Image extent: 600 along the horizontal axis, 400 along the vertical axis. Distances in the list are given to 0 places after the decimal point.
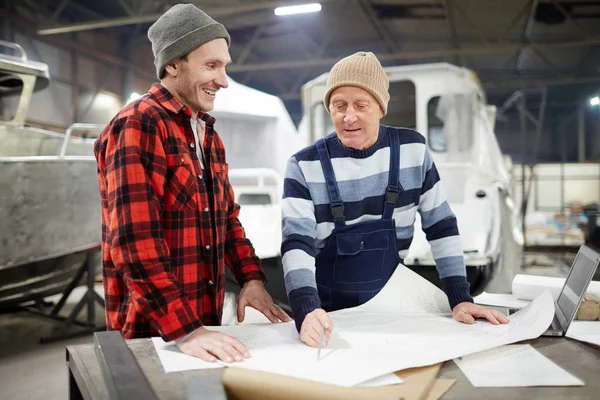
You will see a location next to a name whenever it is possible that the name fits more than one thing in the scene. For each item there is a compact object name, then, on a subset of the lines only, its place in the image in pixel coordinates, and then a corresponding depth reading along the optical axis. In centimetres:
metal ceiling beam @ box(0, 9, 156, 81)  905
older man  134
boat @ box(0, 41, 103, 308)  378
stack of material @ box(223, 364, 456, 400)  81
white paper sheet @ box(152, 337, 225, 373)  98
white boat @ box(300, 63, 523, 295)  327
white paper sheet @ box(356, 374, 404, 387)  85
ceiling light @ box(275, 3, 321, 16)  809
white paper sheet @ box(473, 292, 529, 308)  145
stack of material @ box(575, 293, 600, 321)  132
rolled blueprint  146
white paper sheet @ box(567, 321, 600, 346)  115
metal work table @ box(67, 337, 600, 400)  85
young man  109
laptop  119
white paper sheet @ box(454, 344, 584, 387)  90
